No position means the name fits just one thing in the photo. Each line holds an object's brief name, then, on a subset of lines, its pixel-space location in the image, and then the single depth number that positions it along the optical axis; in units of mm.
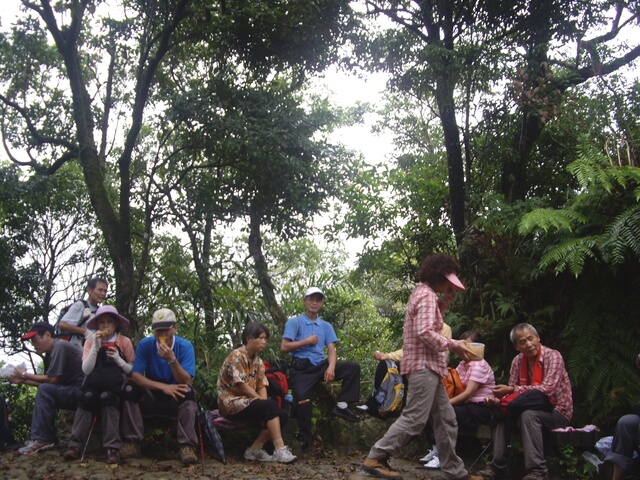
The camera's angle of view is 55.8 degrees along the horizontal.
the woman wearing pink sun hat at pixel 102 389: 5418
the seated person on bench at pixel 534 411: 5027
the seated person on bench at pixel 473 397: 5727
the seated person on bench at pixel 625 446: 4566
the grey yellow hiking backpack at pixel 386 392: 6016
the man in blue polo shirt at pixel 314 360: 6527
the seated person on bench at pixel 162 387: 5570
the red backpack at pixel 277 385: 6320
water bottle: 6523
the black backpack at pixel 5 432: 5836
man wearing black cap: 5672
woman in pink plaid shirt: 4621
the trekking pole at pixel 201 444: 5458
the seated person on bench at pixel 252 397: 5777
